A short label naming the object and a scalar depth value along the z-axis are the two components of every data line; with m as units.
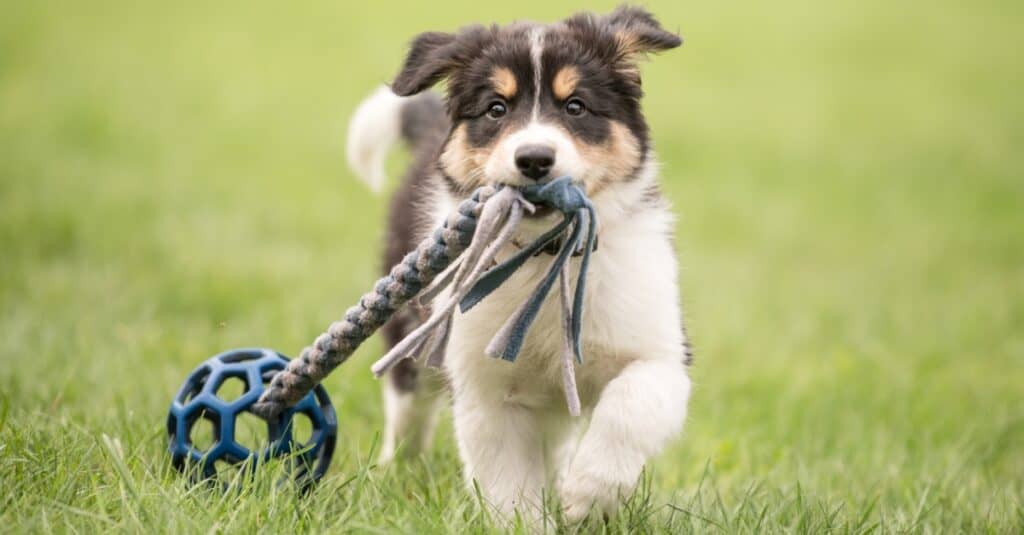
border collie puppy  6.12
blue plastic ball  6.43
